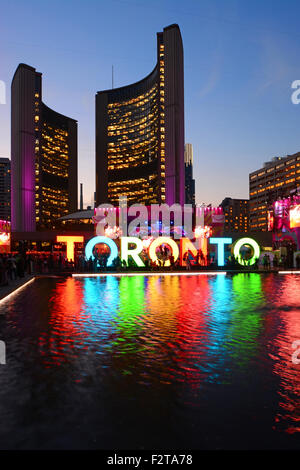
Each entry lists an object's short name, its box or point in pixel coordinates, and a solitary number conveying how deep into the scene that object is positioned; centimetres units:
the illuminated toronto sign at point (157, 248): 2931
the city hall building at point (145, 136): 7756
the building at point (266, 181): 14138
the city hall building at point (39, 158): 8881
